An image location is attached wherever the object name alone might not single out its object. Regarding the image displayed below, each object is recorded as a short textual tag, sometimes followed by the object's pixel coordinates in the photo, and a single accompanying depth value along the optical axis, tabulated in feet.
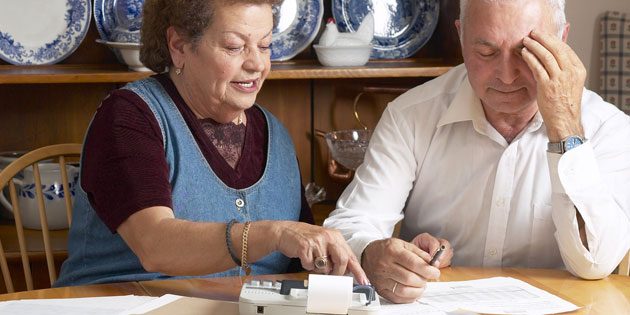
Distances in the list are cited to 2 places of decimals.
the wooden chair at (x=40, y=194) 7.11
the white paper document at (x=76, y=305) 4.40
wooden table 4.84
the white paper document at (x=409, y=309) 4.56
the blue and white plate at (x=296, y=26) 8.91
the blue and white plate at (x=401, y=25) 9.18
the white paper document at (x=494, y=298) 4.65
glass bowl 8.88
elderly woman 5.24
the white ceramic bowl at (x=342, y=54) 8.51
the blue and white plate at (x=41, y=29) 8.38
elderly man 5.42
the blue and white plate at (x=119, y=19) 8.20
